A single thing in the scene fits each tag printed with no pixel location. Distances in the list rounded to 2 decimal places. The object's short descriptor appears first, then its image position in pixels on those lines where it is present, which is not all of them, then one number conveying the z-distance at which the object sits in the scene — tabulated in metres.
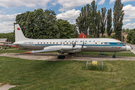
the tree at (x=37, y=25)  34.44
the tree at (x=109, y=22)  60.62
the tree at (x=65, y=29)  53.54
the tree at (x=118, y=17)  52.62
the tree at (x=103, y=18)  62.04
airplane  17.94
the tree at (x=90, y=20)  55.84
